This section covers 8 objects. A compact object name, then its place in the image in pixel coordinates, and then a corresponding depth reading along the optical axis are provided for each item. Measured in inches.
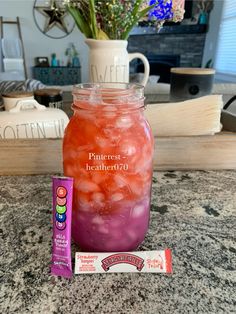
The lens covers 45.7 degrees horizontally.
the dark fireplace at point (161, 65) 172.8
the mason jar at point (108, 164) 14.1
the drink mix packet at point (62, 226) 13.4
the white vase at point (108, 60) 32.1
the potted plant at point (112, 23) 31.7
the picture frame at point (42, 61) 172.0
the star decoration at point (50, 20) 164.4
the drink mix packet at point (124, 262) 14.2
